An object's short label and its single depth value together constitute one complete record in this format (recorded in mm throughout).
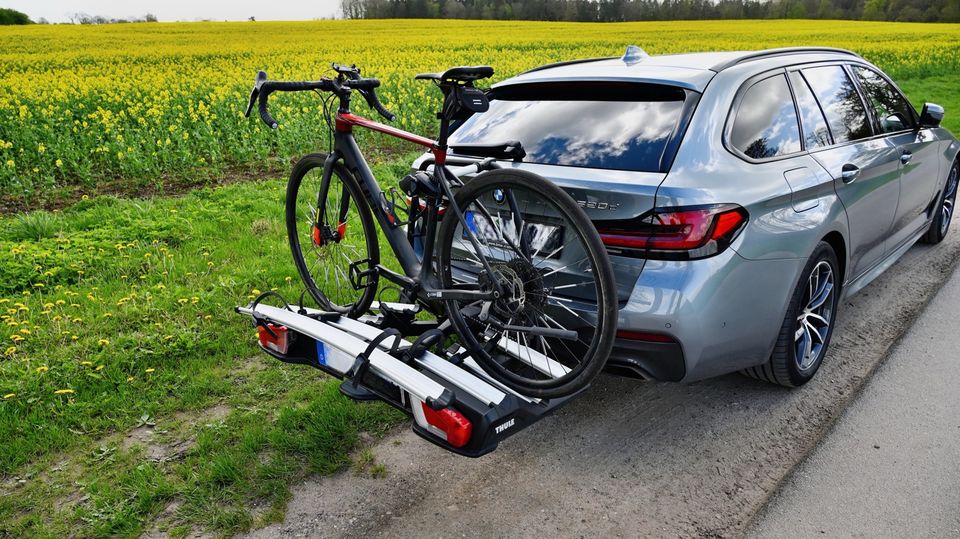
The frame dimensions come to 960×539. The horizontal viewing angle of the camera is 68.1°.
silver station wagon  2734
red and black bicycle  2570
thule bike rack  2436
